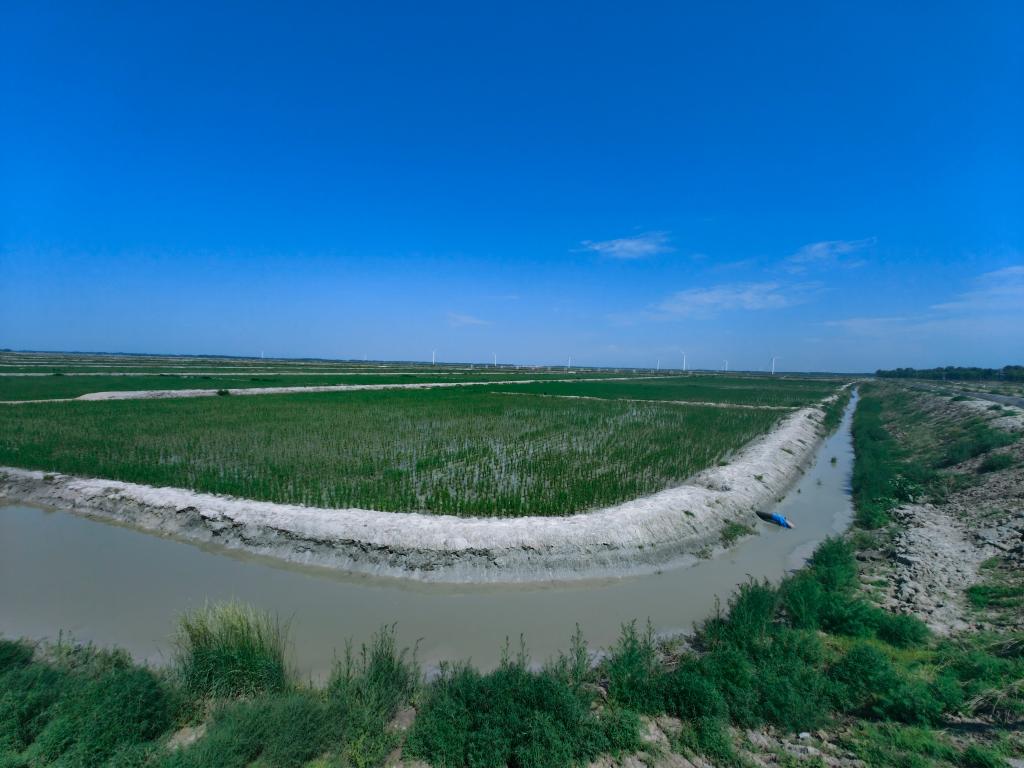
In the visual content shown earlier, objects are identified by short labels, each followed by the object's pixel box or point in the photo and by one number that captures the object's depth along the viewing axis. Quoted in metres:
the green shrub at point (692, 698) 3.67
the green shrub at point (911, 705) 3.51
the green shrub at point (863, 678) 3.82
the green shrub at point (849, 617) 4.93
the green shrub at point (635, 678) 3.85
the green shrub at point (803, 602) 5.11
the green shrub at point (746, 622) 4.60
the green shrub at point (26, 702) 3.03
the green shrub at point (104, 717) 2.93
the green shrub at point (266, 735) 2.89
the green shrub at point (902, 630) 4.69
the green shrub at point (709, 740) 3.32
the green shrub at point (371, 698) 3.27
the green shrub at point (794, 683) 3.63
